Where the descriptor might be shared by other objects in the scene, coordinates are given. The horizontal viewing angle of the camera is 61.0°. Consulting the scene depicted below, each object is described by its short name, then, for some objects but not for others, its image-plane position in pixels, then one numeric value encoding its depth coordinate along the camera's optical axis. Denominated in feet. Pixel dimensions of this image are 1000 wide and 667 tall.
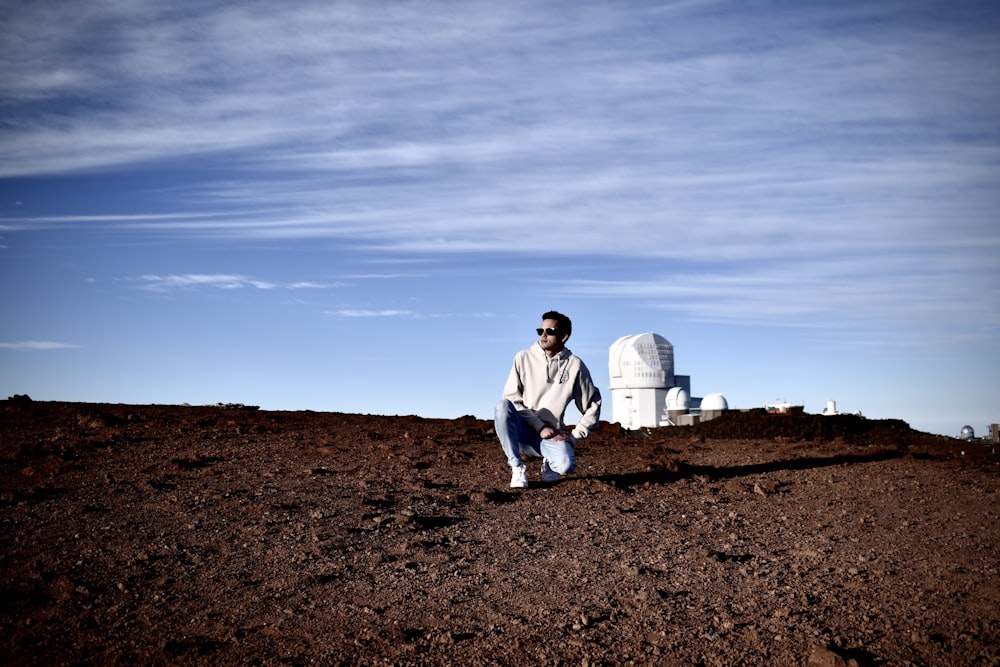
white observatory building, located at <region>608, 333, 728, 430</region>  138.21
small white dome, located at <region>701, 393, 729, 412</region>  132.05
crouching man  30.60
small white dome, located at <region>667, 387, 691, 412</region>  136.46
